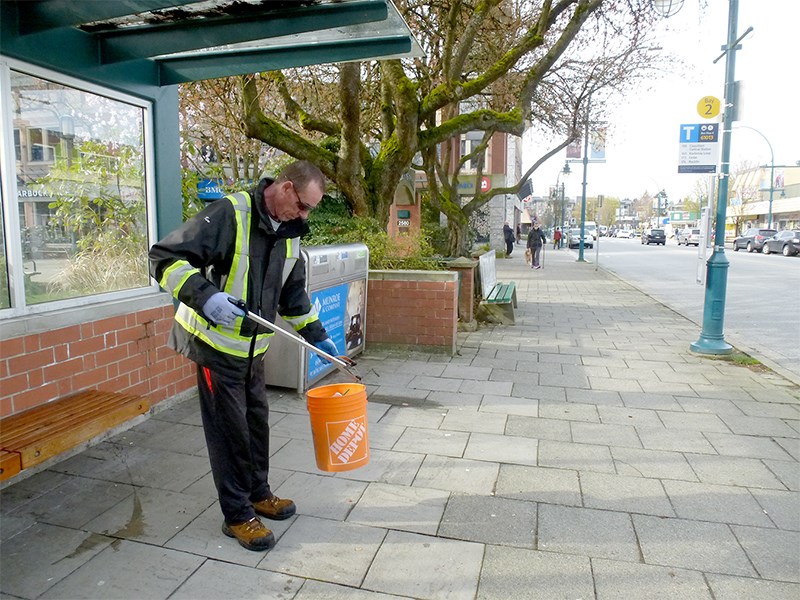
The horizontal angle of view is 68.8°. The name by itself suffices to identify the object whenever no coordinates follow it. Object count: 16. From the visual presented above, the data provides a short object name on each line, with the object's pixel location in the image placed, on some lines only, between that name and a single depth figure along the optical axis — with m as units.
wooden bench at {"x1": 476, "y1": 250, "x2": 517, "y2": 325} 9.43
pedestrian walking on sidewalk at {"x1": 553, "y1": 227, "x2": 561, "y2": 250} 40.72
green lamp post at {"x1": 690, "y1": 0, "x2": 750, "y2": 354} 7.06
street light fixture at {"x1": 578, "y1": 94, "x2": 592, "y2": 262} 16.36
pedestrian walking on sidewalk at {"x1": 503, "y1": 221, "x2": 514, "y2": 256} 26.98
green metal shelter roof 3.46
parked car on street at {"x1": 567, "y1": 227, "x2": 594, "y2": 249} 47.22
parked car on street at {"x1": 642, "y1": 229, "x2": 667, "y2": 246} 55.88
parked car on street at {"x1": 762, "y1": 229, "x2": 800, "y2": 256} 32.41
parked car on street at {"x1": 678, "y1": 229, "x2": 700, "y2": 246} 51.93
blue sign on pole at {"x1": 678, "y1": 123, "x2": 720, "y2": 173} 7.35
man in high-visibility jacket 2.62
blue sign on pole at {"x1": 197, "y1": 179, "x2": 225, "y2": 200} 8.66
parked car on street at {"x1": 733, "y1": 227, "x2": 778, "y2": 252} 37.94
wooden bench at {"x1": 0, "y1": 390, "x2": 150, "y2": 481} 2.69
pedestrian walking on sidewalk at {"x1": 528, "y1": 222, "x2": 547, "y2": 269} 22.39
